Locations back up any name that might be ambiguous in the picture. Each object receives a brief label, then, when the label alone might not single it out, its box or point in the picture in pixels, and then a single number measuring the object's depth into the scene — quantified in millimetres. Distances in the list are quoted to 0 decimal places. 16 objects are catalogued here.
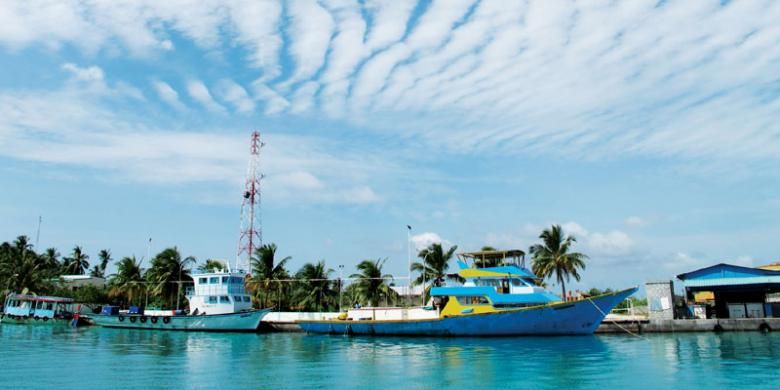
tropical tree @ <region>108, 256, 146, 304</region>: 54125
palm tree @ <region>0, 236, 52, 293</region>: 55656
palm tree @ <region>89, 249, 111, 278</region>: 92219
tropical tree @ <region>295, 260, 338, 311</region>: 45844
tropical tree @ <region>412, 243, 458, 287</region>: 44125
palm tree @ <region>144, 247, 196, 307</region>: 51203
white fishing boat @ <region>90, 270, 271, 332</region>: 39531
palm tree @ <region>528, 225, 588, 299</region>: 43000
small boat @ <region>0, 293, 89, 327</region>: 50344
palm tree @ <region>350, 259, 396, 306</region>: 44625
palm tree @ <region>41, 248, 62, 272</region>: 64750
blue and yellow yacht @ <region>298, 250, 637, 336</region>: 29672
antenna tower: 48062
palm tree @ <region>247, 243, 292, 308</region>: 48000
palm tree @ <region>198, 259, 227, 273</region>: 54031
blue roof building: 32344
